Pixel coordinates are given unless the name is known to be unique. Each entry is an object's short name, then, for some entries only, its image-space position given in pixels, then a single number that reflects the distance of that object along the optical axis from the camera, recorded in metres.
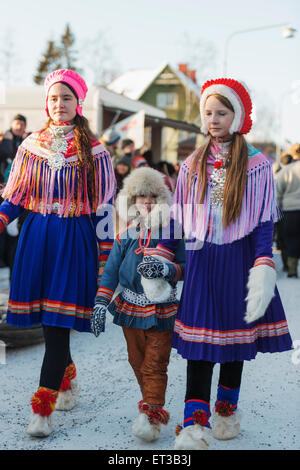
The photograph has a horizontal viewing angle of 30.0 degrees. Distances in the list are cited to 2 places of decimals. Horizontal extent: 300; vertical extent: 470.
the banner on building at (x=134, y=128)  10.81
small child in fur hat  2.59
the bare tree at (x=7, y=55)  37.12
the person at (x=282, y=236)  8.23
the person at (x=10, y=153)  6.00
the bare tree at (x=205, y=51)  34.25
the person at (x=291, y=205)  7.65
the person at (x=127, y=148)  7.79
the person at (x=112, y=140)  8.04
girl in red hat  2.41
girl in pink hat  2.76
